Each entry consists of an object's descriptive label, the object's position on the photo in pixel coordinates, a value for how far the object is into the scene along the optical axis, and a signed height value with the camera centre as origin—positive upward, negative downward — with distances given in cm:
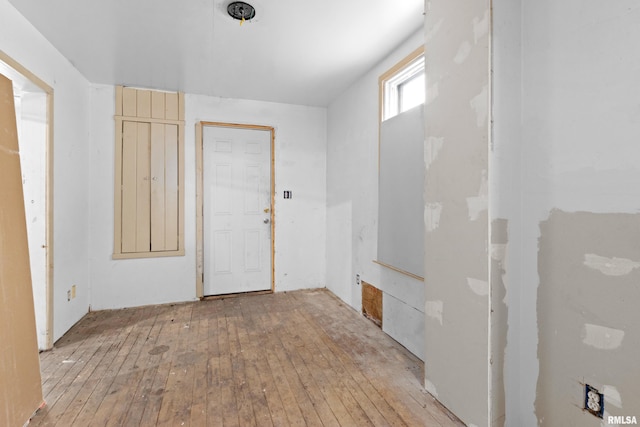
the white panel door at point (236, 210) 405 +2
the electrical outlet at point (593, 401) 133 -78
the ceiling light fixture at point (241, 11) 221 +140
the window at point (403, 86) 269 +114
